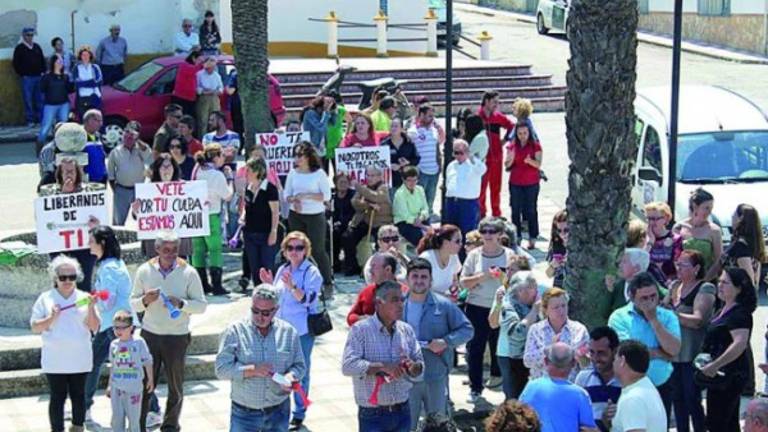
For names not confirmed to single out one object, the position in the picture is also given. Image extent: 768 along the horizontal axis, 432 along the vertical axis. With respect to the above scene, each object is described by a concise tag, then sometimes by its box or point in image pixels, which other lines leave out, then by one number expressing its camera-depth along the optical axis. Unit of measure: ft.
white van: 58.08
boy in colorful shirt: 38.55
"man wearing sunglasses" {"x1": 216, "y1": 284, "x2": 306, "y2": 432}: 35.24
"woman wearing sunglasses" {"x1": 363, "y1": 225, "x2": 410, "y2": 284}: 44.86
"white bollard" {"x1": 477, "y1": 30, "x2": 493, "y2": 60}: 120.26
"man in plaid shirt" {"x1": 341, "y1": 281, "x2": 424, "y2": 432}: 35.01
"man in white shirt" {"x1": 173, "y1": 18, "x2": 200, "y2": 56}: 97.96
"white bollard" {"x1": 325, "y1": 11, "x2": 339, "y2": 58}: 117.50
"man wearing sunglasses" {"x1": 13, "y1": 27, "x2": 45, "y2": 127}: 92.48
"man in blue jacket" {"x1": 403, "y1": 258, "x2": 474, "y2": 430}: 38.01
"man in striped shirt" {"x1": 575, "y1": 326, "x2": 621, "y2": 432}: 33.06
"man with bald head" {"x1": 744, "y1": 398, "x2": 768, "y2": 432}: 28.89
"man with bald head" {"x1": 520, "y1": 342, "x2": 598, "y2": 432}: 31.09
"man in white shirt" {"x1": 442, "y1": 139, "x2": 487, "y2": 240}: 59.06
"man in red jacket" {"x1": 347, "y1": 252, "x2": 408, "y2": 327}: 38.58
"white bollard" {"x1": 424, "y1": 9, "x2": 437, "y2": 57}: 120.67
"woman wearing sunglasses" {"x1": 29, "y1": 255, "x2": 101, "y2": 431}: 39.17
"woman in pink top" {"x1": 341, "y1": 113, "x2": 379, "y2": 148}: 61.16
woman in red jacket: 63.62
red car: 86.33
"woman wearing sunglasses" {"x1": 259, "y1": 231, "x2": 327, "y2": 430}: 41.06
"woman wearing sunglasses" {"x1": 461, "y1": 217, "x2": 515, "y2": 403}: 43.62
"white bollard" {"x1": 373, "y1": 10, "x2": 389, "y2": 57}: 118.11
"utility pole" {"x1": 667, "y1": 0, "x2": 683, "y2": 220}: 50.70
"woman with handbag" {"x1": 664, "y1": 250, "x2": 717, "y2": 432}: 39.01
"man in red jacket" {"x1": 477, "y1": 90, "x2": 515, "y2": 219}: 66.49
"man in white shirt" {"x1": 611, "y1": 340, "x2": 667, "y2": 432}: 31.07
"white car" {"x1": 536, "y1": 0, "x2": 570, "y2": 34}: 145.38
